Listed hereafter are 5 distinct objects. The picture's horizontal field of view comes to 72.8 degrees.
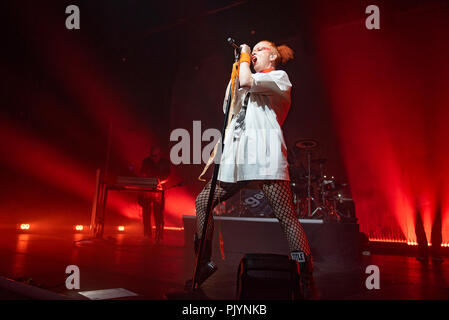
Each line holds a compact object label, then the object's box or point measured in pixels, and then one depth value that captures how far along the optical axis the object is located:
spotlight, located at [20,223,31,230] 5.50
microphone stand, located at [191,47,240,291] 1.45
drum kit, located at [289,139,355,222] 5.70
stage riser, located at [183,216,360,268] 3.39
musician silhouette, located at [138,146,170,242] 5.57
